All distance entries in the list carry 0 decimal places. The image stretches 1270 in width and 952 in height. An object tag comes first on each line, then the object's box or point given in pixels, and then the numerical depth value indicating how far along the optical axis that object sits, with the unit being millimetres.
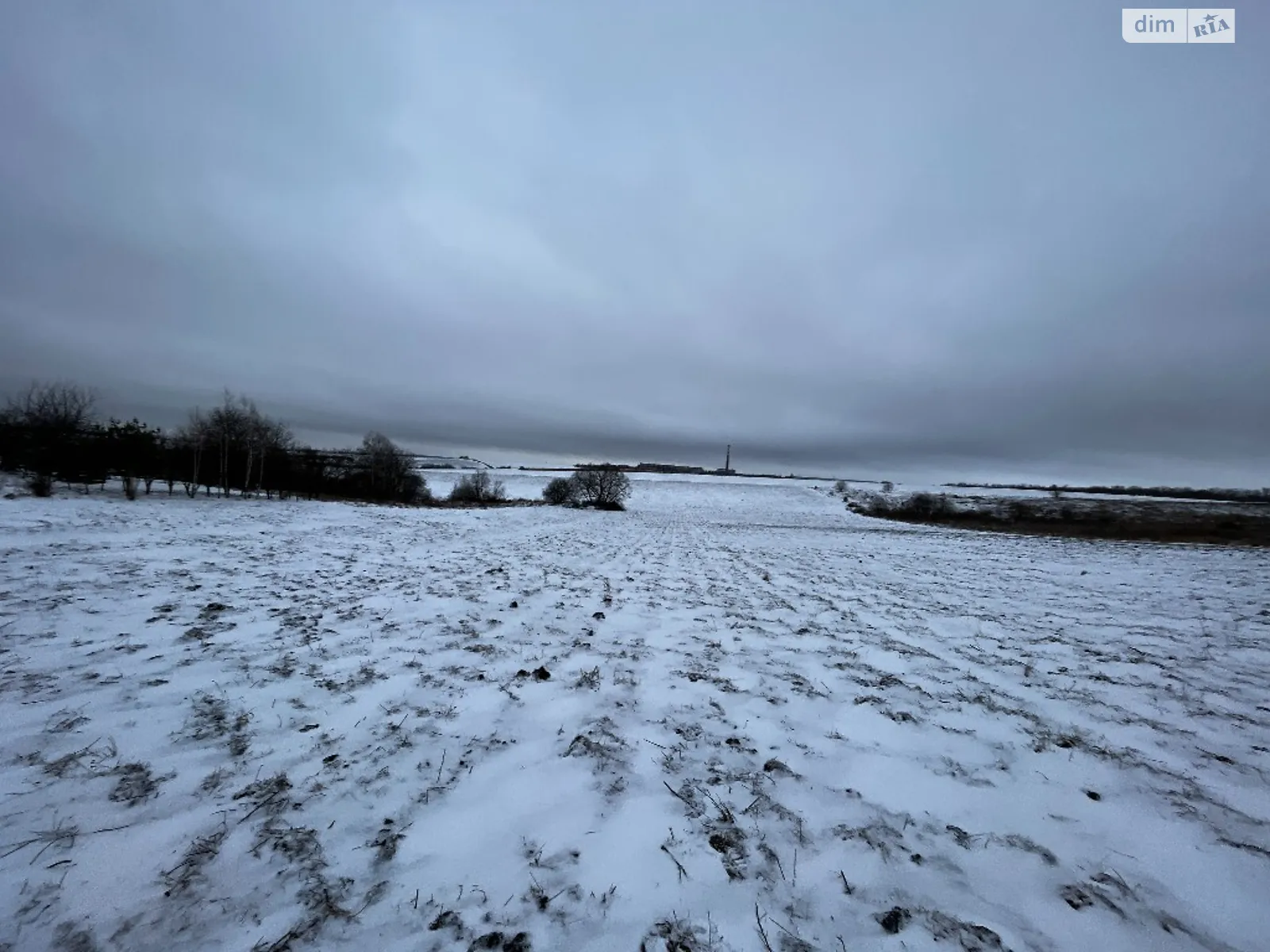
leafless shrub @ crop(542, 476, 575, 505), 49281
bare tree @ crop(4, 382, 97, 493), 21812
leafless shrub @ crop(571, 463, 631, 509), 47781
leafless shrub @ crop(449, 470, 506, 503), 49125
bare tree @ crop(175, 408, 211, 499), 27281
